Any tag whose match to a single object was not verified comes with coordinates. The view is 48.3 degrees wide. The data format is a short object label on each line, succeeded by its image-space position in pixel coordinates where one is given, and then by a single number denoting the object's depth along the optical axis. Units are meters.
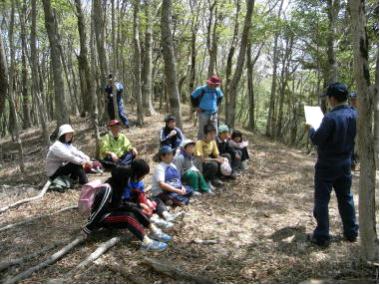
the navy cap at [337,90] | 5.04
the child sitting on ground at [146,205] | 5.74
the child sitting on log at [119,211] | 5.34
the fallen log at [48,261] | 4.49
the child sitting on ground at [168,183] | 6.70
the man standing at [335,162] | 5.05
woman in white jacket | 7.95
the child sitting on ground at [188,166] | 7.71
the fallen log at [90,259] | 4.47
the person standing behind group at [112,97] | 12.30
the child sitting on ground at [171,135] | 9.12
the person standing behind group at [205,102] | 9.32
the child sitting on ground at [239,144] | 9.35
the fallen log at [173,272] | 4.31
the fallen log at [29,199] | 7.14
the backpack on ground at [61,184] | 8.01
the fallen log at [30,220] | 6.22
